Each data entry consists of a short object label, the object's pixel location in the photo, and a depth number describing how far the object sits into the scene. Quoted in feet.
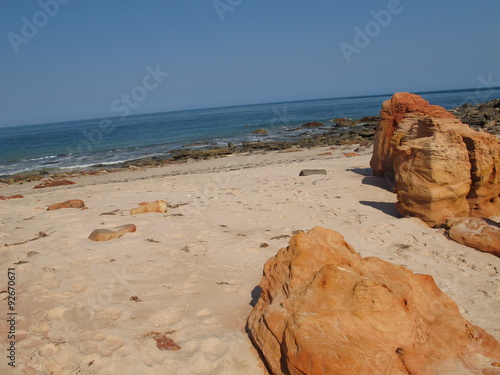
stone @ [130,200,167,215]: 21.06
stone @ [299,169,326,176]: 32.22
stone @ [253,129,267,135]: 107.04
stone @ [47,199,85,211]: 23.29
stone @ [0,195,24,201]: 30.92
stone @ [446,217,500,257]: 15.49
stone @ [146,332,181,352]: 9.21
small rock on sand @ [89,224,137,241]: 16.35
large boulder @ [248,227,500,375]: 7.89
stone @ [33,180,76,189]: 45.17
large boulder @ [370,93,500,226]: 18.60
